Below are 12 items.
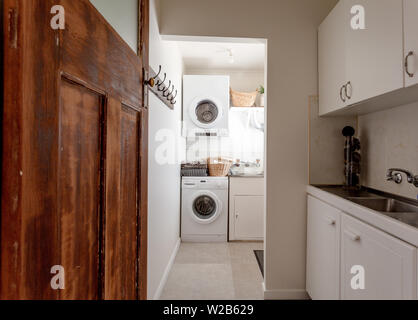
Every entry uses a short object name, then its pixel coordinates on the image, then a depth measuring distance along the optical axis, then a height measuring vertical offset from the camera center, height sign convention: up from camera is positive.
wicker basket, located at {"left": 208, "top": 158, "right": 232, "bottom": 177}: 3.62 -0.09
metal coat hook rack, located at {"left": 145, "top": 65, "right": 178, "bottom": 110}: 1.23 +0.56
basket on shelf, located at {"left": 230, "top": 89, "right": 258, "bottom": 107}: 3.98 +0.98
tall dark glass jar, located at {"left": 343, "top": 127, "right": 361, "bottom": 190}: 2.03 +0.00
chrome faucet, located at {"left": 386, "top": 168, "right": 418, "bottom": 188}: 1.43 -0.09
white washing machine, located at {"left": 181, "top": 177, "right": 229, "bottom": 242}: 3.54 -0.69
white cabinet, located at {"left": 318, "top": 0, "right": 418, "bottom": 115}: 1.14 +0.58
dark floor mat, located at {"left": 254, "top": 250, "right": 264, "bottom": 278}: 2.76 -1.12
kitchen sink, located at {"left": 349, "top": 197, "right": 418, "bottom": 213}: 1.60 -0.27
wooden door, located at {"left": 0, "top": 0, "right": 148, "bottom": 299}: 0.44 +0.01
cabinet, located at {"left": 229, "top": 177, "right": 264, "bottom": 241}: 3.54 -0.66
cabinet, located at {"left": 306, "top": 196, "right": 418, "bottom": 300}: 1.01 -0.50
